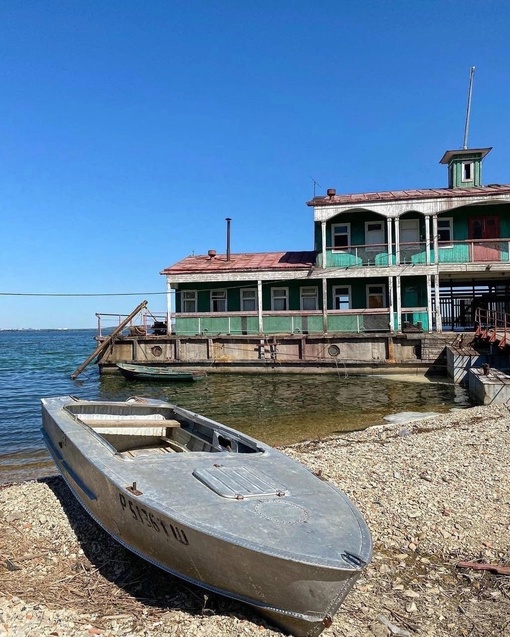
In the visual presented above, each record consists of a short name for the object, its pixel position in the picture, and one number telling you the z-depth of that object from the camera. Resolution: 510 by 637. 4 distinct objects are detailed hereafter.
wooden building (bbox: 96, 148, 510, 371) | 22.20
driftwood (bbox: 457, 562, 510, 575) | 4.23
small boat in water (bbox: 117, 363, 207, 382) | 21.41
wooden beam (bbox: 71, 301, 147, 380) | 24.48
